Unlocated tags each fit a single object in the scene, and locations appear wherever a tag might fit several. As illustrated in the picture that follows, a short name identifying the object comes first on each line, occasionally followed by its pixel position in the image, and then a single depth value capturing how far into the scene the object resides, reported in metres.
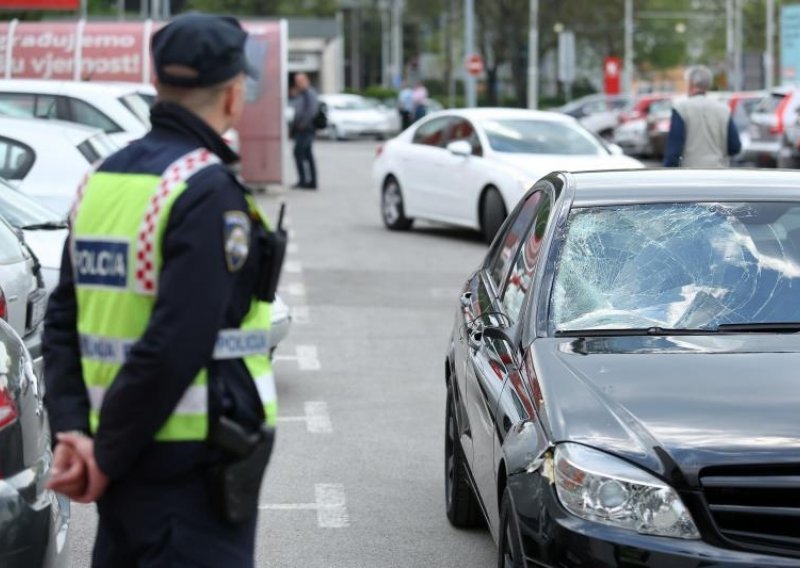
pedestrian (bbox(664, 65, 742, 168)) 13.96
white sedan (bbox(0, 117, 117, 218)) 12.06
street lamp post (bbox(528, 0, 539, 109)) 60.64
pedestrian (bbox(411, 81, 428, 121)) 45.34
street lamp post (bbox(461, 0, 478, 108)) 45.50
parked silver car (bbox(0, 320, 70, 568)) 4.03
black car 4.31
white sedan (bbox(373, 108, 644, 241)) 17.06
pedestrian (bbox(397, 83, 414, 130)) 46.94
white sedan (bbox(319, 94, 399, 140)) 50.16
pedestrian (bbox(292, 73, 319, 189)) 25.64
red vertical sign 63.91
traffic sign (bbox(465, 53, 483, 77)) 45.59
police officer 3.14
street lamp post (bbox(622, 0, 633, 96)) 78.25
